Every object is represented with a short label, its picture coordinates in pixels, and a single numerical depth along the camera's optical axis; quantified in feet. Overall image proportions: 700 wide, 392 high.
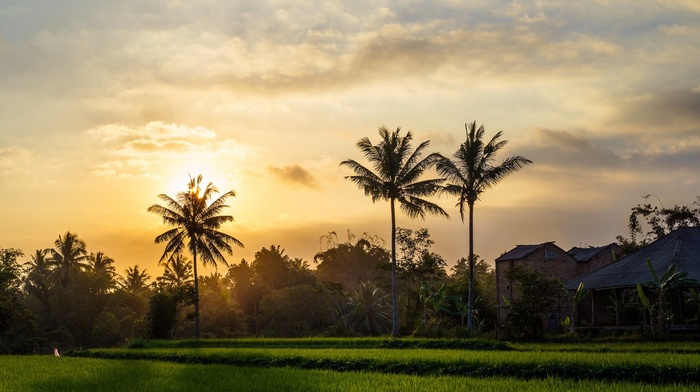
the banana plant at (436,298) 164.52
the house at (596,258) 219.82
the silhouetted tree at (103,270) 264.11
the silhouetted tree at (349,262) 332.80
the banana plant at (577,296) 144.56
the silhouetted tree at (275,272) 299.58
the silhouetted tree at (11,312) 155.33
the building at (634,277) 139.33
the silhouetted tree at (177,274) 286.05
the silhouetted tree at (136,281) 312.29
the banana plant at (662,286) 123.95
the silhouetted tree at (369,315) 211.82
